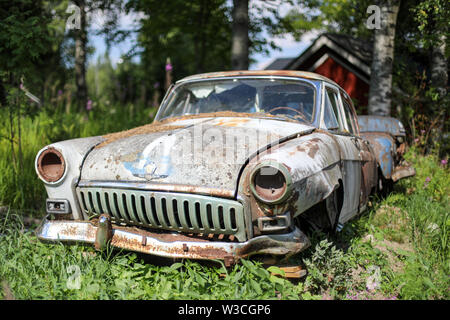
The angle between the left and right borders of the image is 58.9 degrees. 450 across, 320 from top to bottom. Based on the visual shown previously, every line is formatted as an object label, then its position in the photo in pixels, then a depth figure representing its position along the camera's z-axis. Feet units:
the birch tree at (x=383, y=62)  23.56
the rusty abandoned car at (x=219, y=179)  7.79
